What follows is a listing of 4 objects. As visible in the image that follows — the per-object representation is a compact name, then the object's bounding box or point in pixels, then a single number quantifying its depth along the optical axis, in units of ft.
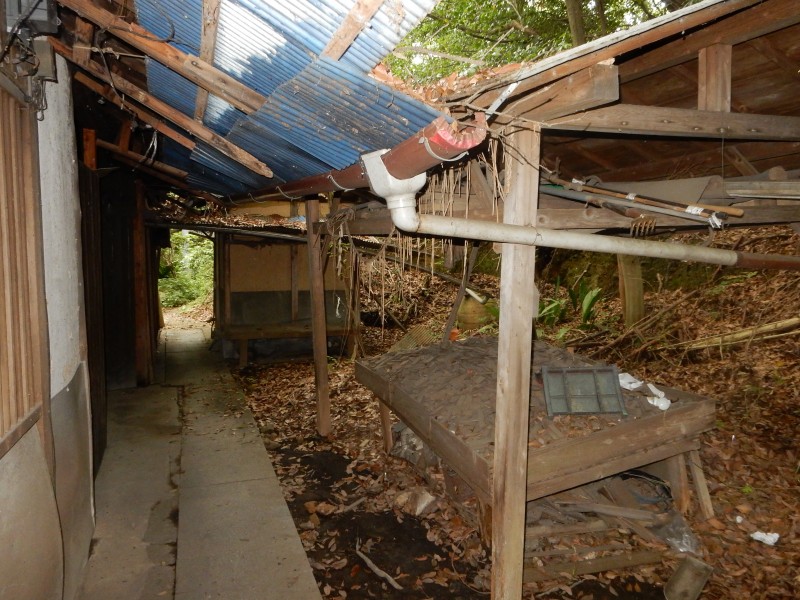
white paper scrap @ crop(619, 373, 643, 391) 15.61
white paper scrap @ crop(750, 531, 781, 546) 14.82
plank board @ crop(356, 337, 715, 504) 12.62
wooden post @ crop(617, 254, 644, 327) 31.09
